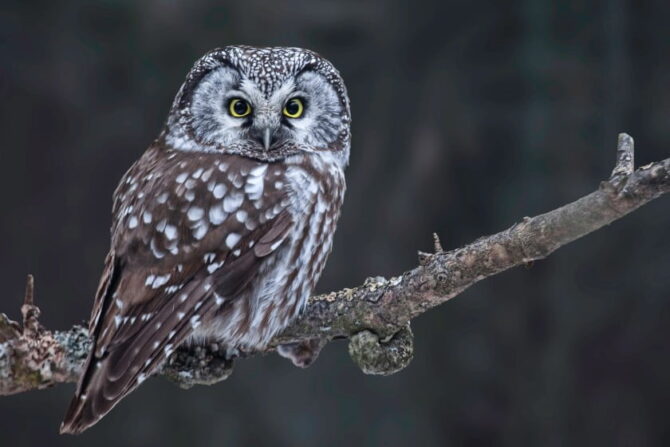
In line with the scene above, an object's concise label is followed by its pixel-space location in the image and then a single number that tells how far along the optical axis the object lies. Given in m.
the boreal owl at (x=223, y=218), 6.52
